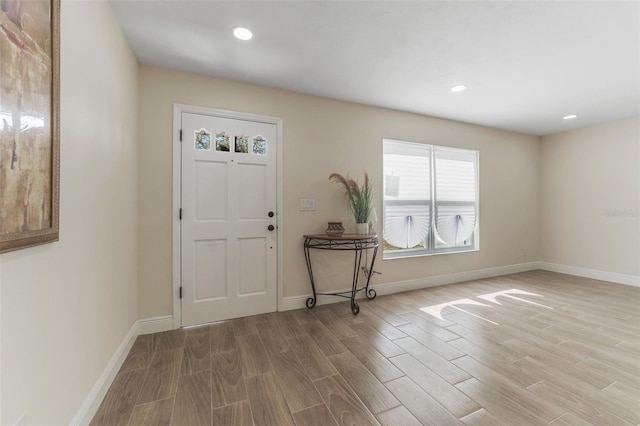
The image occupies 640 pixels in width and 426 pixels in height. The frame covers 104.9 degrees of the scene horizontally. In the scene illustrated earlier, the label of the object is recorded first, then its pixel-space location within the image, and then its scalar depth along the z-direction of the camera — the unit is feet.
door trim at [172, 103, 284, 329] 7.73
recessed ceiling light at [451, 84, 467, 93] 9.03
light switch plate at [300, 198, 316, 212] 9.36
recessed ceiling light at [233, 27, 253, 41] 6.13
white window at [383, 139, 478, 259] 11.35
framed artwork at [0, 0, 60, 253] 2.53
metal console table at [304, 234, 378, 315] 8.75
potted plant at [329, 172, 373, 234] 9.56
